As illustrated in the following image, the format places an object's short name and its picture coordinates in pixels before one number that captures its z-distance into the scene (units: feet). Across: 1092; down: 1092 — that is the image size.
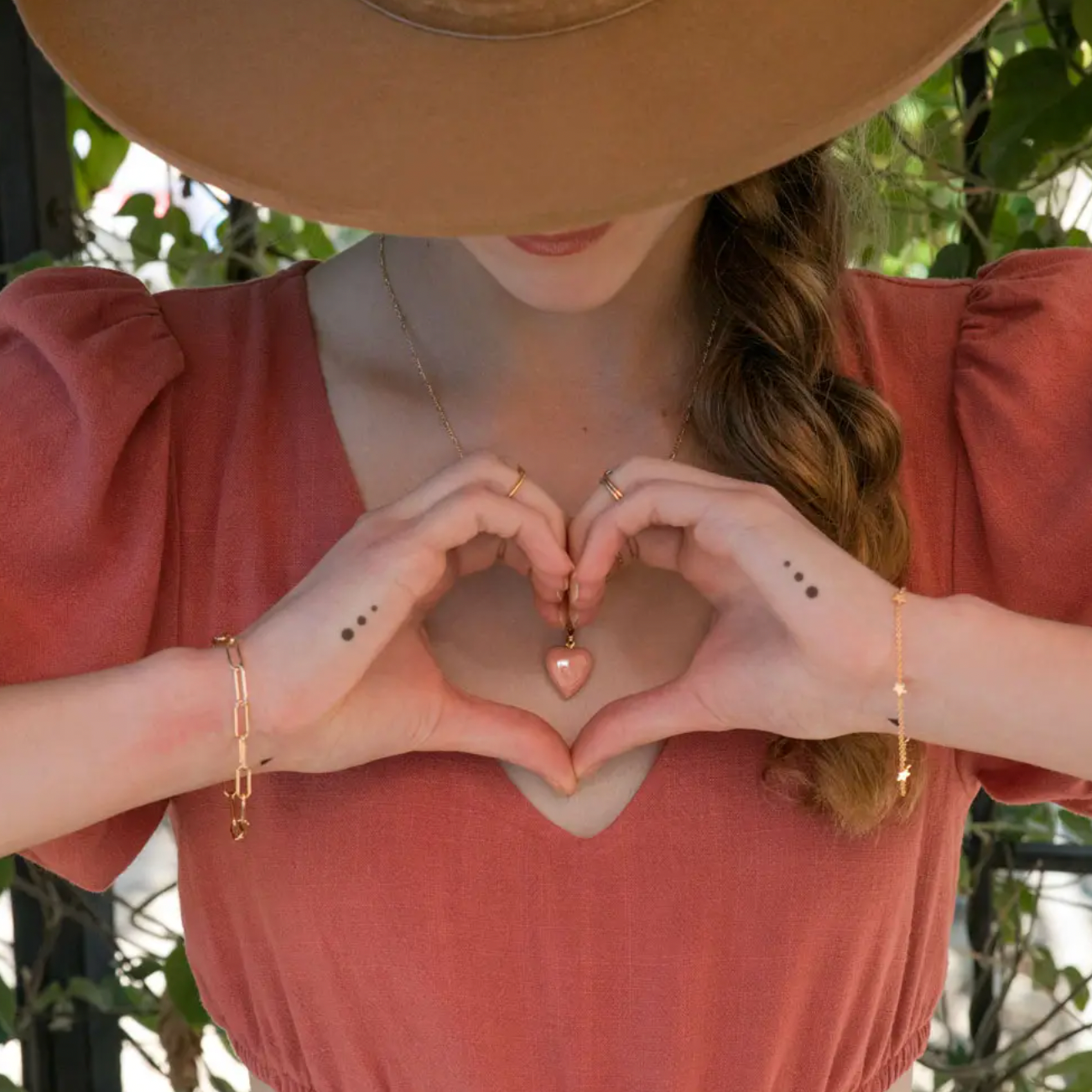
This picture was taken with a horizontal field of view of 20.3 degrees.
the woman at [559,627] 3.73
